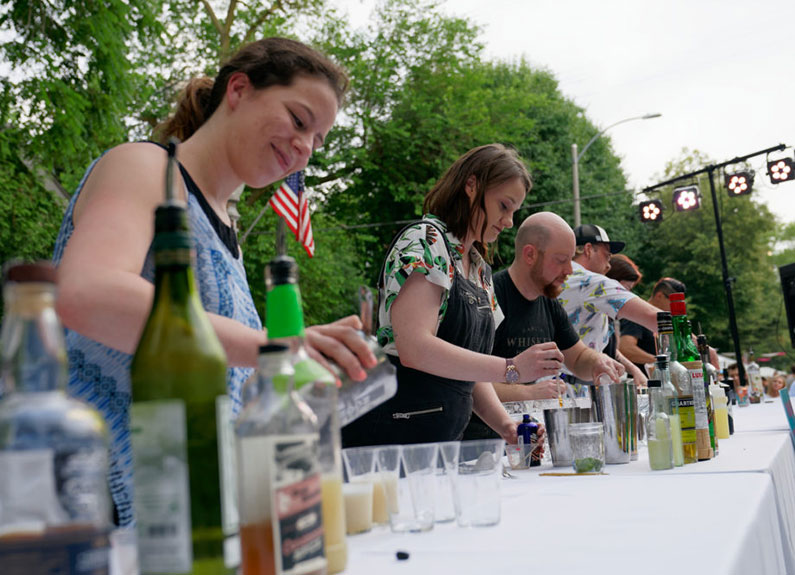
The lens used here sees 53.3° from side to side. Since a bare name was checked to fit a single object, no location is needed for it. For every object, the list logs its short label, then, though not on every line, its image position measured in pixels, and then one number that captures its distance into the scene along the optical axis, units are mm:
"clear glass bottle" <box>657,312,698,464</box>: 2100
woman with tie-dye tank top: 1050
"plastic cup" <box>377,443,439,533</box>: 1215
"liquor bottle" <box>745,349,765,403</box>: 6564
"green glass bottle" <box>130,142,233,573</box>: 650
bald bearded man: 3270
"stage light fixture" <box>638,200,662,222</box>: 14433
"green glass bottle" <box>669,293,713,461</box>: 2184
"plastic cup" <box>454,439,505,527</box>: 1205
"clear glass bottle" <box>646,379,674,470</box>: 2002
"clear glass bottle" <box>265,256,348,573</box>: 797
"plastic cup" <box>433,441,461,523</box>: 1217
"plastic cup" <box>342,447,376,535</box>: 1206
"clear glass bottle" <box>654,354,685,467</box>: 2051
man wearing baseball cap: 3760
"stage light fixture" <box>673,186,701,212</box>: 13500
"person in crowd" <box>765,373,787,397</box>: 11383
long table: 977
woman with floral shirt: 2328
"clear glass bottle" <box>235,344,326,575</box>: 720
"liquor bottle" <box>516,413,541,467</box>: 2309
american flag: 9164
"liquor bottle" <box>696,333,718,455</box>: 2322
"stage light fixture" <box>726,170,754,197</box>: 13156
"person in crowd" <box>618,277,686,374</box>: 5879
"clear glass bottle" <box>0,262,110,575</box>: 593
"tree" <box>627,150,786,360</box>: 25547
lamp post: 17969
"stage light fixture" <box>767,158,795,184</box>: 12727
